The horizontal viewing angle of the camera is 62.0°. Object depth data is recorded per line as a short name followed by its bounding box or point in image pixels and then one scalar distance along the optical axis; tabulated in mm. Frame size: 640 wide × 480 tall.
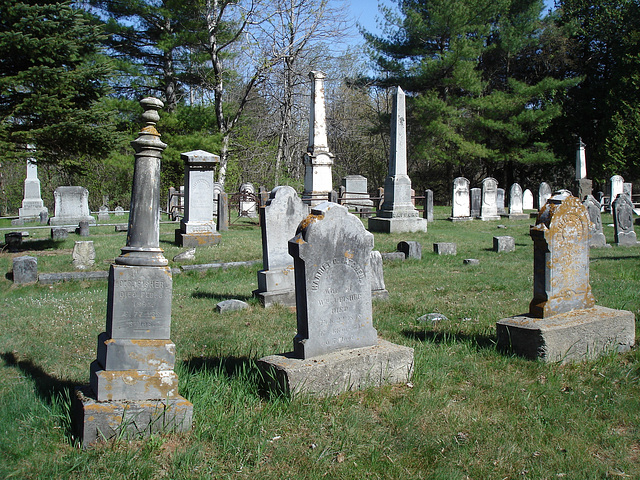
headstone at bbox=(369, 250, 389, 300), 7891
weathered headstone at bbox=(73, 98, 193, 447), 3561
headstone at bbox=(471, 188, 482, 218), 23125
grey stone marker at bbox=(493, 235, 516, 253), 13133
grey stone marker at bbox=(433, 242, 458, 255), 12562
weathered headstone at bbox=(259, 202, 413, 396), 4270
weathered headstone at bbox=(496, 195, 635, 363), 4969
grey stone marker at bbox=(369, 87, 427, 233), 16922
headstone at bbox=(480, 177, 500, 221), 22906
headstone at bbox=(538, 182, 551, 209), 27161
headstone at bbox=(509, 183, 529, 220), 24297
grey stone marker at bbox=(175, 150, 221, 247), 13945
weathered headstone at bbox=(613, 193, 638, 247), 13711
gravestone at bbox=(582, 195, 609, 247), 13605
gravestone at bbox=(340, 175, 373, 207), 26178
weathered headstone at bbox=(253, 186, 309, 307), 7934
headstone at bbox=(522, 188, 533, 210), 32422
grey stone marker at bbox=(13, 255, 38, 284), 9062
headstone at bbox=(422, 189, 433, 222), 21322
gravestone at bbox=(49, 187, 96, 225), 19188
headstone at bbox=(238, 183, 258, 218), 21156
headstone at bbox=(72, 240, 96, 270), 10594
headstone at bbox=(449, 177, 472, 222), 22188
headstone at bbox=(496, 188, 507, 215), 26656
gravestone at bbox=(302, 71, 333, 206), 19125
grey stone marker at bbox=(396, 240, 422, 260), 11789
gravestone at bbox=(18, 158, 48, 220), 22711
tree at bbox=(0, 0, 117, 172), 11461
